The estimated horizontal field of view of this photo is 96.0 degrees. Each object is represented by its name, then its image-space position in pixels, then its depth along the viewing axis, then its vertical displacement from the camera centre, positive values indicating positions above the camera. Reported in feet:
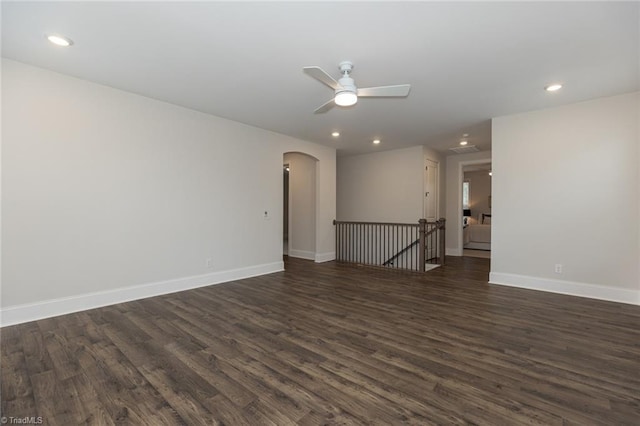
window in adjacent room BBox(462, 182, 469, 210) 38.34 +1.36
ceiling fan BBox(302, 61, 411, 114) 9.23 +3.83
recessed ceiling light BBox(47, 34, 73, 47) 8.37 +4.98
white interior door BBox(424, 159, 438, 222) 23.43 +1.33
